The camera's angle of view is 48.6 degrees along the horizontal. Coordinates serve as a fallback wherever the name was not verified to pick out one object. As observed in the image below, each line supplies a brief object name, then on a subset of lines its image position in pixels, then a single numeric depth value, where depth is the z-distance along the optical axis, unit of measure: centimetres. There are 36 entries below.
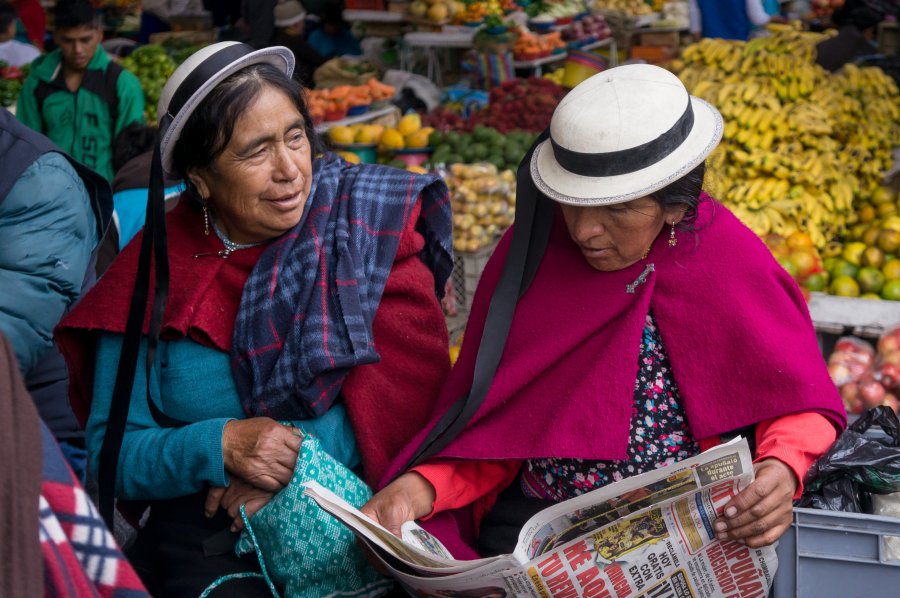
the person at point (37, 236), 268
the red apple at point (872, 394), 346
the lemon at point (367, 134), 643
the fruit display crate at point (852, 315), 393
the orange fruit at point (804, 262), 433
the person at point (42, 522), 108
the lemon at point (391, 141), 623
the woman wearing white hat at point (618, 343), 198
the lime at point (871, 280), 431
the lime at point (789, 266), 432
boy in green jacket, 523
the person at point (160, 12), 1125
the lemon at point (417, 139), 620
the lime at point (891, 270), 431
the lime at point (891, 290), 420
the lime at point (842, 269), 441
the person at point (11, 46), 811
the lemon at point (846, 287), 423
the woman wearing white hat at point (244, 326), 219
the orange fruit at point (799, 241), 454
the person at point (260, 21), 929
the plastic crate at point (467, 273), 480
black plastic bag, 220
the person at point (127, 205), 389
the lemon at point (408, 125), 641
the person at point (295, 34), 944
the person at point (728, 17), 765
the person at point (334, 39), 1012
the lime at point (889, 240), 455
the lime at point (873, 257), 447
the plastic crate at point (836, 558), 197
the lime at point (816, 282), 429
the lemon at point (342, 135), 649
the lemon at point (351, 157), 589
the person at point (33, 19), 951
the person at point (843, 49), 719
